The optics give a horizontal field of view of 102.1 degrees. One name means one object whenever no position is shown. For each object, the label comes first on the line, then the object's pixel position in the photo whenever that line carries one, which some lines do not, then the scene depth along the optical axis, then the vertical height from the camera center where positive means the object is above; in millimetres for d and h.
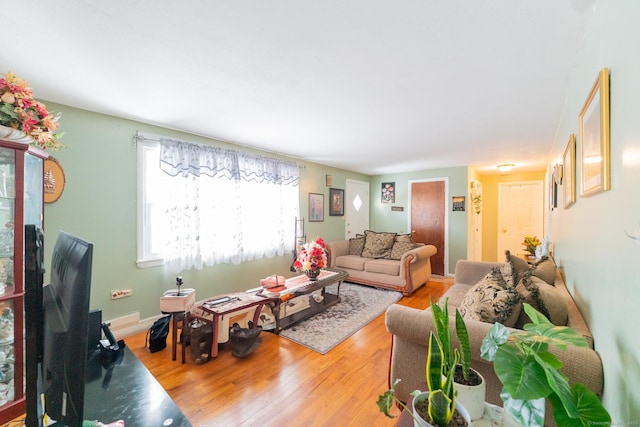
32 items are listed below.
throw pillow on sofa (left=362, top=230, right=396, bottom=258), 4562 -584
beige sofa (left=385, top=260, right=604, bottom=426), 976 -628
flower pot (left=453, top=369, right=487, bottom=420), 861 -617
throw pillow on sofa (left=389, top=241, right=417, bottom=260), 4368 -618
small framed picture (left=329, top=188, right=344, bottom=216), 5250 +220
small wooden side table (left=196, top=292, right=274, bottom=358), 2152 -821
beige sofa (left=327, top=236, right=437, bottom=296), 3961 -917
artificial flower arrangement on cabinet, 1358 +554
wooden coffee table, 2627 -875
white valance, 2891 +639
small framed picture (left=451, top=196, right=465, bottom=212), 5000 +180
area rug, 2490 -1224
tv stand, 828 -660
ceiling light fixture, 4743 +856
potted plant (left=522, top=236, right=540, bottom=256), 3746 -478
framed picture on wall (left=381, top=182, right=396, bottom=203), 5969 +472
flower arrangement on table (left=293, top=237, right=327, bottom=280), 3107 -575
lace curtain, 2920 +103
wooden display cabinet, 1419 -361
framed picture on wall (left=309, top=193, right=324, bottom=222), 4766 +102
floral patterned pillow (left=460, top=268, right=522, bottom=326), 1412 -527
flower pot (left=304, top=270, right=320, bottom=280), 3117 -742
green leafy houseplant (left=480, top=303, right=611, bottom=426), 583 -398
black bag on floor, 2299 -1090
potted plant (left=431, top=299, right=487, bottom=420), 858 -577
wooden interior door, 5258 -80
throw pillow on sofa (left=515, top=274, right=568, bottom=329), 1382 -495
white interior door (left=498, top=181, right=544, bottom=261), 5512 -19
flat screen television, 549 -291
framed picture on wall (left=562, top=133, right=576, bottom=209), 1616 +267
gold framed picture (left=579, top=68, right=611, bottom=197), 902 +294
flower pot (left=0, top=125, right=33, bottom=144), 1350 +420
